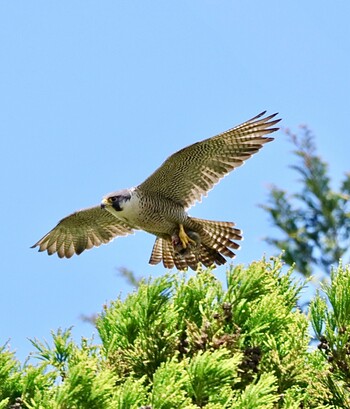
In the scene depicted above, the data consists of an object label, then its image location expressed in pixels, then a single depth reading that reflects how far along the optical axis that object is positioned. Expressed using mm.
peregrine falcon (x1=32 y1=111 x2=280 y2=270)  15961
